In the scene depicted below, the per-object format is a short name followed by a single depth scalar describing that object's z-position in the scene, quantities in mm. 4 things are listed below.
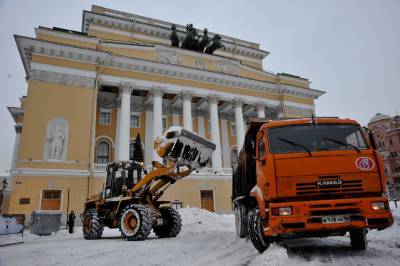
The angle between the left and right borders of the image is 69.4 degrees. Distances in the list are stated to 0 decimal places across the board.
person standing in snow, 14505
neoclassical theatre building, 19922
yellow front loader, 9062
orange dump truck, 4887
